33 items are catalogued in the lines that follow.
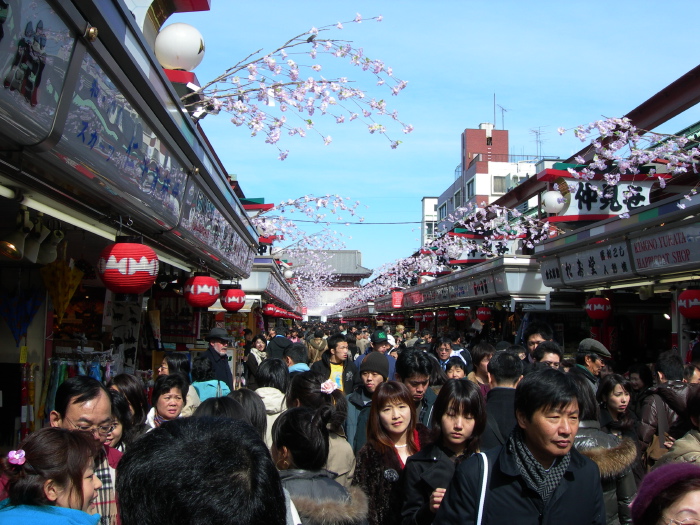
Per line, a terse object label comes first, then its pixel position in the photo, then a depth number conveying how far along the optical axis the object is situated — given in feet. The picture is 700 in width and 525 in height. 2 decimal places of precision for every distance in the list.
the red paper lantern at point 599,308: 43.06
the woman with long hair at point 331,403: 14.33
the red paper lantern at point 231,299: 39.75
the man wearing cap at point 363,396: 18.67
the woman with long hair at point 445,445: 12.35
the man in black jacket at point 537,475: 9.77
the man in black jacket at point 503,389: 16.69
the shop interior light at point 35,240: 17.50
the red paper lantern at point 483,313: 65.05
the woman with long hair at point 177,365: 20.51
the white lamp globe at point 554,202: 49.38
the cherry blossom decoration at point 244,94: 25.38
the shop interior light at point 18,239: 16.12
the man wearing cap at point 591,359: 23.66
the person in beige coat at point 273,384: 19.93
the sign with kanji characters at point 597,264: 38.32
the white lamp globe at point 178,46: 24.36
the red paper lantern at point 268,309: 85.87
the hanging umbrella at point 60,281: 20.94
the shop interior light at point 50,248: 18.51
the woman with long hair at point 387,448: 13.34
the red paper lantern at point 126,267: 17.49
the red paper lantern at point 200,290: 29.30
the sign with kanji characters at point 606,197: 43.24
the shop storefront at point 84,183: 11.69
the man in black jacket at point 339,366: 30.46
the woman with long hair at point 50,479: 8.46
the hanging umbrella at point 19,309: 20.52
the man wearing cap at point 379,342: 34.94
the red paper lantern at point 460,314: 81.76
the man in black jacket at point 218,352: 29.17
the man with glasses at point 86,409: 12.30
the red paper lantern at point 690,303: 31.17
